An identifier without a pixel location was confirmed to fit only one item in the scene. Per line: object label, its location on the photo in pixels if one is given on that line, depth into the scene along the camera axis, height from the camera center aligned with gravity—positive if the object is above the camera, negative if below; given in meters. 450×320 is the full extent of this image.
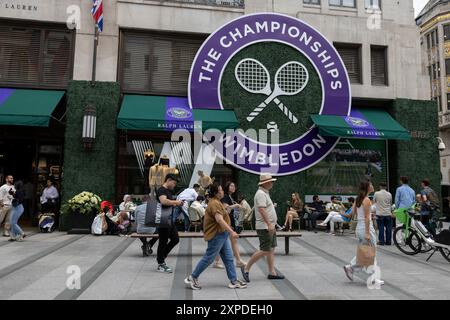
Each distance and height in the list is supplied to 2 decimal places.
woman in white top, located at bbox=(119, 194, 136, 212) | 13.20 -0.39
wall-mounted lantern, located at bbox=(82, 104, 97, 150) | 13.50 +2.27
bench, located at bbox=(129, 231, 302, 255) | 8.83 -0.90
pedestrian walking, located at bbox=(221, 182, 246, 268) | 7.41 -0.26
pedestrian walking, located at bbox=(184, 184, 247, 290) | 6.02 -0.76
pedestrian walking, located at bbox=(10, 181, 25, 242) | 10.77 -0.54
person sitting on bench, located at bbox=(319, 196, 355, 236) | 13.73 -0.73
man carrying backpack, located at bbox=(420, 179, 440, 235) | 11.39 -0.24
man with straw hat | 6.59 -0.52
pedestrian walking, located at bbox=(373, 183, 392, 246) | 10.96 -0.42
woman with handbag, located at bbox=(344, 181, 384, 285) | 6.48 -0.64
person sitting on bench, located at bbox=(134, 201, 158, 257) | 8.95 -0.80
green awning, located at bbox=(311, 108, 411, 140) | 14.09 +2.58
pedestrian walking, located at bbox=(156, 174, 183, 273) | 7.20 -0.68
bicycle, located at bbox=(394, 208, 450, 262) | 8.58 -0.93
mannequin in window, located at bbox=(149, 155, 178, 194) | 13.01 +0.62
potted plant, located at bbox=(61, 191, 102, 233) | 12.91 -0.67
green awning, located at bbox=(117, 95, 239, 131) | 13.02 +2.69
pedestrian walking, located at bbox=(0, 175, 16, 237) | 11.05 -0.19
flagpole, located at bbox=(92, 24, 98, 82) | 13.91 +4.75
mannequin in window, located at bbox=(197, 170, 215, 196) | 13.41 +0.45
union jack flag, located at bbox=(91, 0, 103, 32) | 13.71 +6.25
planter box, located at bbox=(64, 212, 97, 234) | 12.96 -0.93
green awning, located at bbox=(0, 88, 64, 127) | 12.30 +2.78
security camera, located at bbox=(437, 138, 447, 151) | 15.80 +2.11
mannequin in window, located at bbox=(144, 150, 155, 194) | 14.56 +1.13
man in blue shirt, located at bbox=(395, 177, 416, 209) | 10.98 +0.06
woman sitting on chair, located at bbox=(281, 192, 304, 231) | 14.23 -0.35
